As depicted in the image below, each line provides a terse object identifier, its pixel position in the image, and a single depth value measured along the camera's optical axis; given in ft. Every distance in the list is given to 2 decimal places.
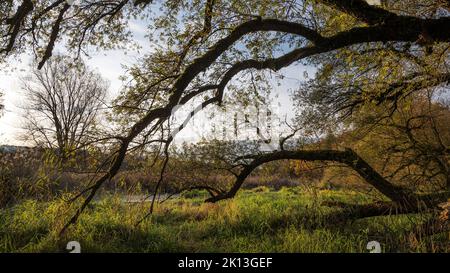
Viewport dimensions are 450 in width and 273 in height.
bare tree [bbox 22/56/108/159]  104.22
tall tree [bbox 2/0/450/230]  19.81
